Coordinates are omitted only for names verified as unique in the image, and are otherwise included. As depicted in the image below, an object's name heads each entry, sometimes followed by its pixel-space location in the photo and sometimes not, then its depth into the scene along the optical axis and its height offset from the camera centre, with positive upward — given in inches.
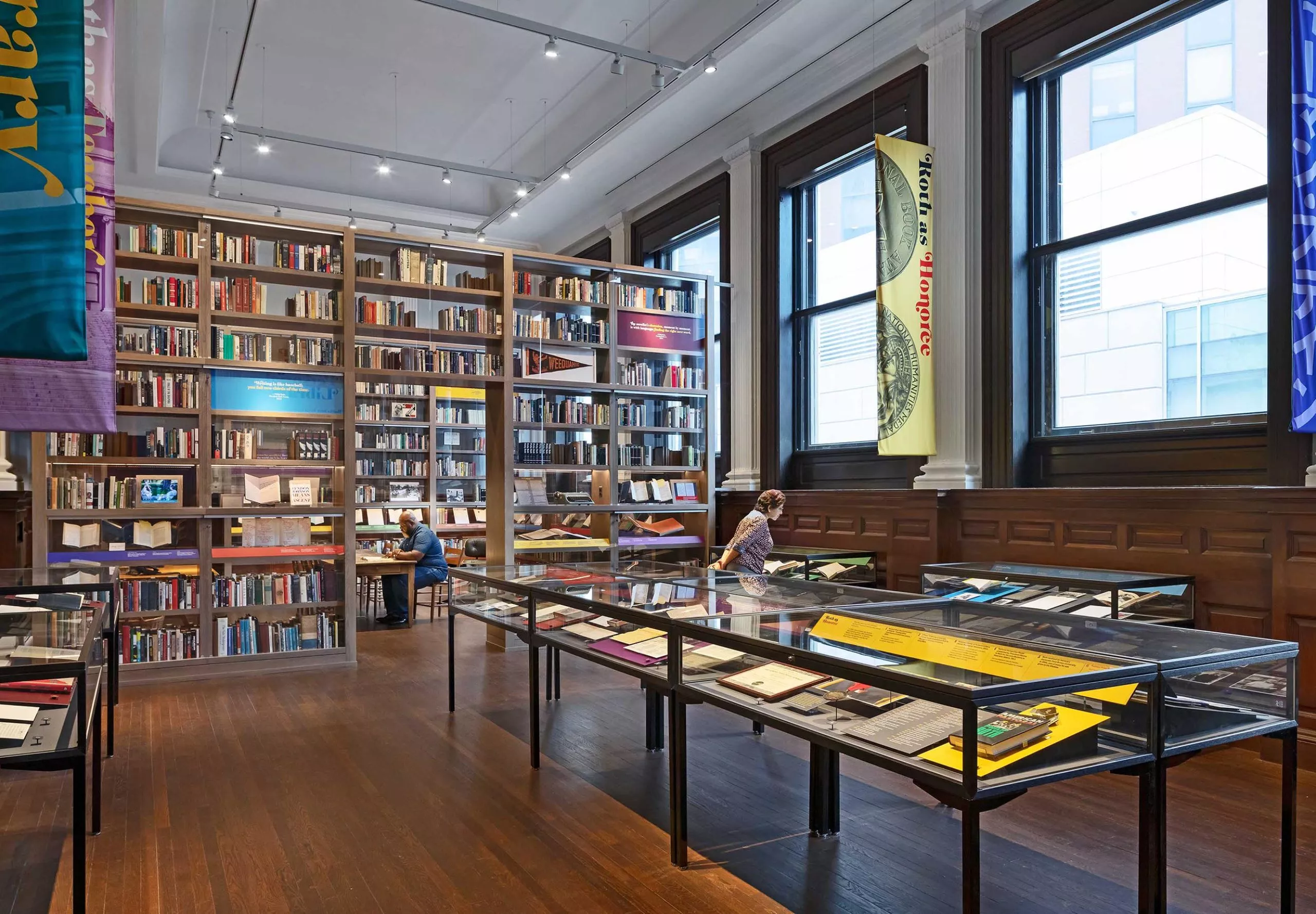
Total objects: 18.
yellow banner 267.9 +42.7
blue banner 169.9 +44.2
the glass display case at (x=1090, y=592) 193.5 -31.1
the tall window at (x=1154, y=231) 214.1 +55.6
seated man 376.5 -48.1
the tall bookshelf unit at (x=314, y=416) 264.1 +11.2
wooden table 369.4 -47.2
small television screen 264.5 -11.6
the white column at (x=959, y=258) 270.5 +57.0
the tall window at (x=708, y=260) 413.1 +88.8
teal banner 107.5 +31.6
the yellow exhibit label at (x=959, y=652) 91.2 -22.4
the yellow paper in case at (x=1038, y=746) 86.9 -28.7
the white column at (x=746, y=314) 370.0 +55.9
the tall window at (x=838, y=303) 331.0 +54.2
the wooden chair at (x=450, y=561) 402.9 -52.2
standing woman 253.0 -25.2
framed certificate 115.9 -29.9
